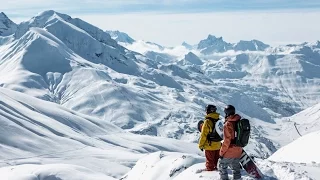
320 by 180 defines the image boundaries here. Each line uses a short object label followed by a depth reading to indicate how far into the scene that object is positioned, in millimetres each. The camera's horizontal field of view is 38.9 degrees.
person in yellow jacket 20172
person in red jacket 18516
